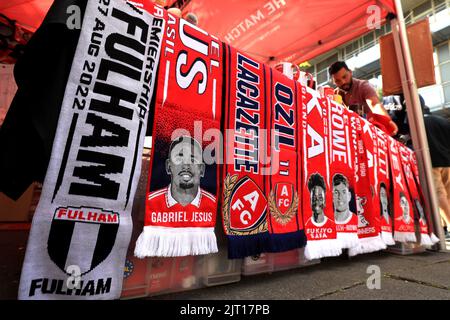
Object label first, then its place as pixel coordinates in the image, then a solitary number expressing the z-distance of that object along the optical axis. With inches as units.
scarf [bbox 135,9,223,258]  33.3
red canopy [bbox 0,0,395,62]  96.0
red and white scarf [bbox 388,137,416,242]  76.0
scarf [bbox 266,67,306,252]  46.5
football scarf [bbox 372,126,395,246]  70.3
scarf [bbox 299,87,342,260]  51.7
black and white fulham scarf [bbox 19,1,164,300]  26.4
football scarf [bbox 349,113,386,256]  64.6
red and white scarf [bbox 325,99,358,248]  59.3
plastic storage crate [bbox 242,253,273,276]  44.4
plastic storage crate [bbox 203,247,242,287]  40.3
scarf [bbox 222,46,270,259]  40.9
